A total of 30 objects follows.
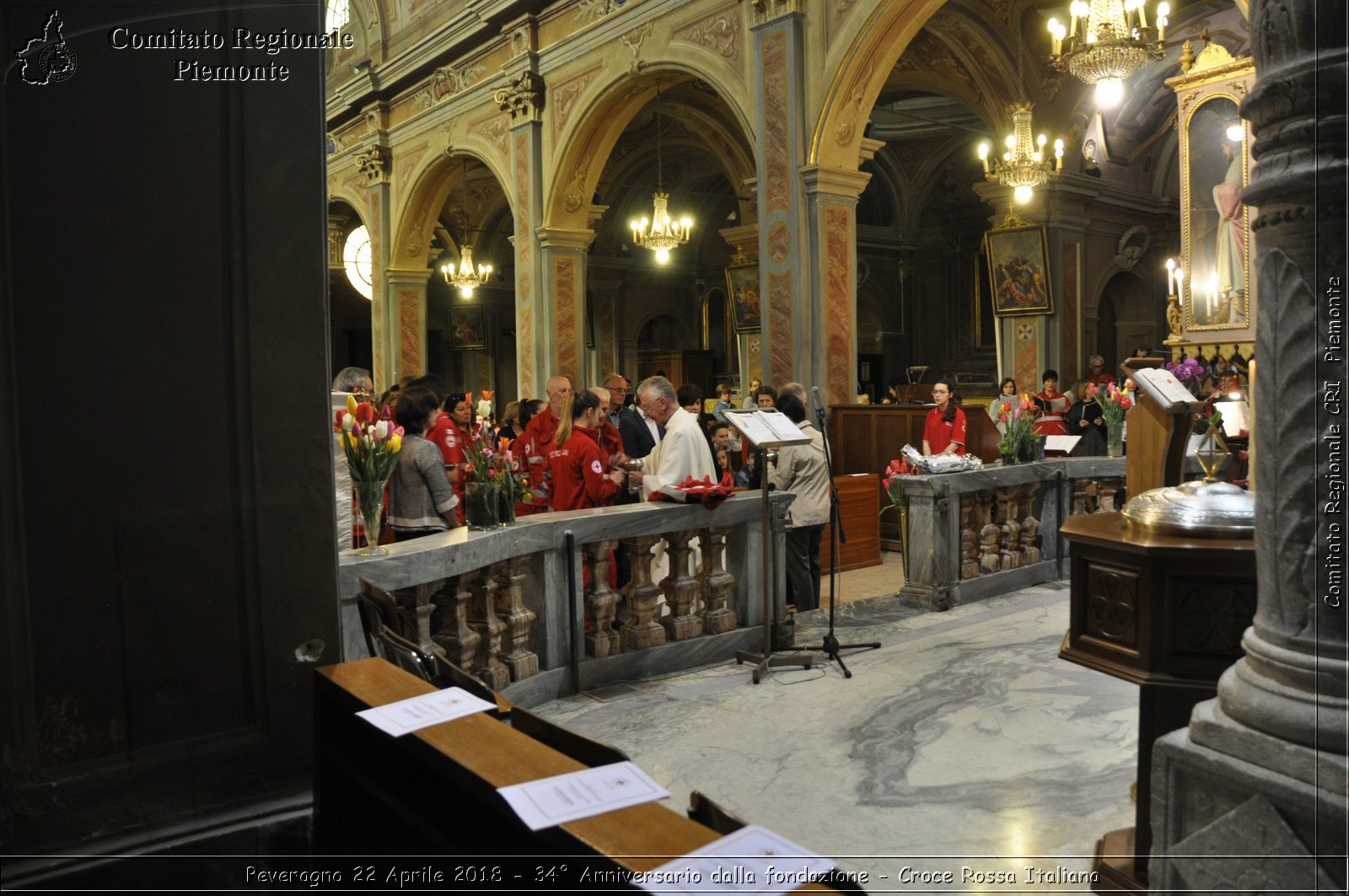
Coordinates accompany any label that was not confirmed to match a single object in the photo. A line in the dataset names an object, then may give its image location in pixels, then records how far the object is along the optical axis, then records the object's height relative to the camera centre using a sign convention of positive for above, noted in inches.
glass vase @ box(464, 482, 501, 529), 179.5 -16.1
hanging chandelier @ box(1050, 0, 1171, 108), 344.2 +127.8
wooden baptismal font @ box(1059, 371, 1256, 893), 107.1 -25.3
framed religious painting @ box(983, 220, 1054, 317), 549.0 +77.8
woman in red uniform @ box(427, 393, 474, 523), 249.8 -6.2
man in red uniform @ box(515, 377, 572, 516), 253.0 -7.5
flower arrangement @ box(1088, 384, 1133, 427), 324.2 -1.1
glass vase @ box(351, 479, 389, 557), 155.2 -13.8
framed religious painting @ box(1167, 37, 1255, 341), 389.1 +83.4
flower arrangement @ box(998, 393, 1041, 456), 298.2 -9.1
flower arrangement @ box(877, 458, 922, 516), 275.0 -22.3
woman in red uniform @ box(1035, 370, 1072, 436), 414.6 -2.5
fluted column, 77.9 -11.3
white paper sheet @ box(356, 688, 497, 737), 81.7 -25.8
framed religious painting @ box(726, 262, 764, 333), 671.8 +80.0
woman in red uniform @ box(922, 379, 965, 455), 349.1 -7.0
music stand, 186.9 -5.6
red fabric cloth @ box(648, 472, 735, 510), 206.2 -17.3
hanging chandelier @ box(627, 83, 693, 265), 563.2 +109.6
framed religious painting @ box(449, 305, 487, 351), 1017.5 +97.5
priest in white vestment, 221.0 -9.7
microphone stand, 201.9 -33.5
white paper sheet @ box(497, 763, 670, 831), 63.9 -26.3
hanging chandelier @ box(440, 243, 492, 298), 752.3 +115.6
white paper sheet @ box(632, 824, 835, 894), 54.4 -26.4
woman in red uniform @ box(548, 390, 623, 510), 230.4 -11.8
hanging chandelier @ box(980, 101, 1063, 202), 462.9 +117.4
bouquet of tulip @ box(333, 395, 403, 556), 155.0 -5.9
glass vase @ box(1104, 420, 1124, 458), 330.0 -12.8
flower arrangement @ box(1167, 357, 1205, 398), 328.8 +9.8
